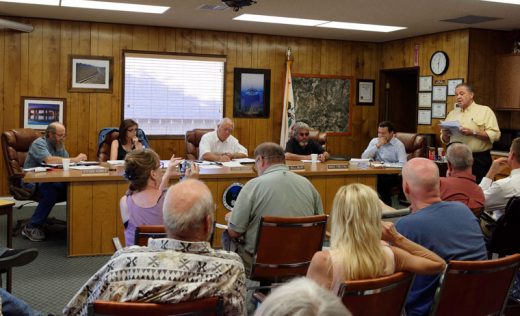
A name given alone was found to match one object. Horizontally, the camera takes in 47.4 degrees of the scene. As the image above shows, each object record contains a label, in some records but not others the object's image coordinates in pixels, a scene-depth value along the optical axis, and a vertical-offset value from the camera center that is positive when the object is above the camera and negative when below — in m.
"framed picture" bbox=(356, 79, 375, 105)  10.24 +0.64
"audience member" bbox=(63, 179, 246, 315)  1.94 -0.48
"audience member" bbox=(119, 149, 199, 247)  3.21 -0.38
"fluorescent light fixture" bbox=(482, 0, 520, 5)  6.45 +1.43
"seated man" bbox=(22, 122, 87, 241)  5.83 -0.62
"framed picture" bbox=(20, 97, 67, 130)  8.17 +0.14
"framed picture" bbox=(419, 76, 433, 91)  9.05 +0.73
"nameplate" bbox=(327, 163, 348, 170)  6.02 -0.39
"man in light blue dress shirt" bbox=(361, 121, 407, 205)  6.94 -0.29
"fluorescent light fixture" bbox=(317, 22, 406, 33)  8.34 +1.47
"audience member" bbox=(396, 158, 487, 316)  2.49 -0.44
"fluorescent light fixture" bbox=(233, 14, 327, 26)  7.84 +1.46
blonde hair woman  2.06 -0.43
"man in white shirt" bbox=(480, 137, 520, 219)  3.92 -0.38
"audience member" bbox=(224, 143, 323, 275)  3.57 -0.46
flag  9.34 +0.25
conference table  5.04 -0.67
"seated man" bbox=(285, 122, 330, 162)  6.82 -0.23
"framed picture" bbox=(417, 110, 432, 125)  9.13 +0.20
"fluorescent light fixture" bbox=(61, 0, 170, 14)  7.02 +1.42
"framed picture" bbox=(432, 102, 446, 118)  8.81 +0.31
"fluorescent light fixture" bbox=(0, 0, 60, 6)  6.89 +1.40
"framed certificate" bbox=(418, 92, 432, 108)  9.10 +0.47
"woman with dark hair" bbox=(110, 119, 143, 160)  6.29 -0.19
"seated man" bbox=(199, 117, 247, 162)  6.77 -0.22
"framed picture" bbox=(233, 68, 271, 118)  9.35 +0.54
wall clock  8.69 +1.01
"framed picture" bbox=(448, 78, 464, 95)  8.48 +0.67
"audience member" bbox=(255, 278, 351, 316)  0.93 -0.28
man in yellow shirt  6.31 -0.01
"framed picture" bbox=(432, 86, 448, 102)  8.73 +0.55
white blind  8.79 +0.50
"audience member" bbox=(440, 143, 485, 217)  3.57 -0.32
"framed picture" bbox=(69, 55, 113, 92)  8.38 +0.70
